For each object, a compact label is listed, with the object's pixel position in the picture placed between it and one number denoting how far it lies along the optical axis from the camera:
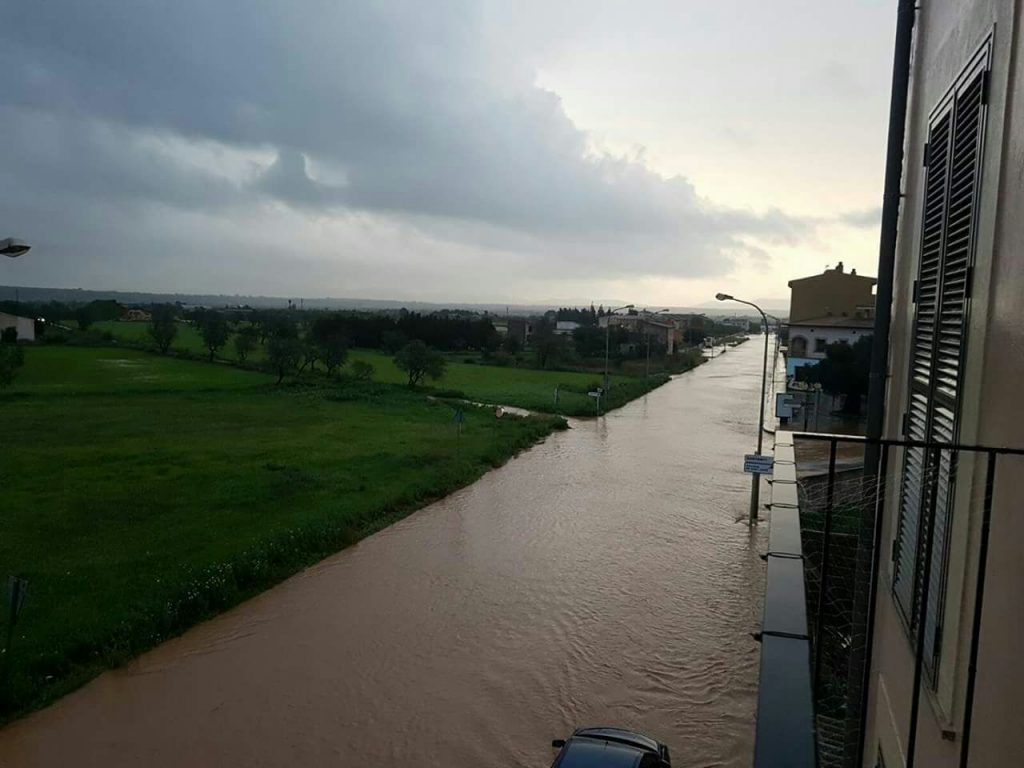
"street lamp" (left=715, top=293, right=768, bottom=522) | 14.61
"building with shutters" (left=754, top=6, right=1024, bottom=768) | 1.96
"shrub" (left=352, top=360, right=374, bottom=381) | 36.78
